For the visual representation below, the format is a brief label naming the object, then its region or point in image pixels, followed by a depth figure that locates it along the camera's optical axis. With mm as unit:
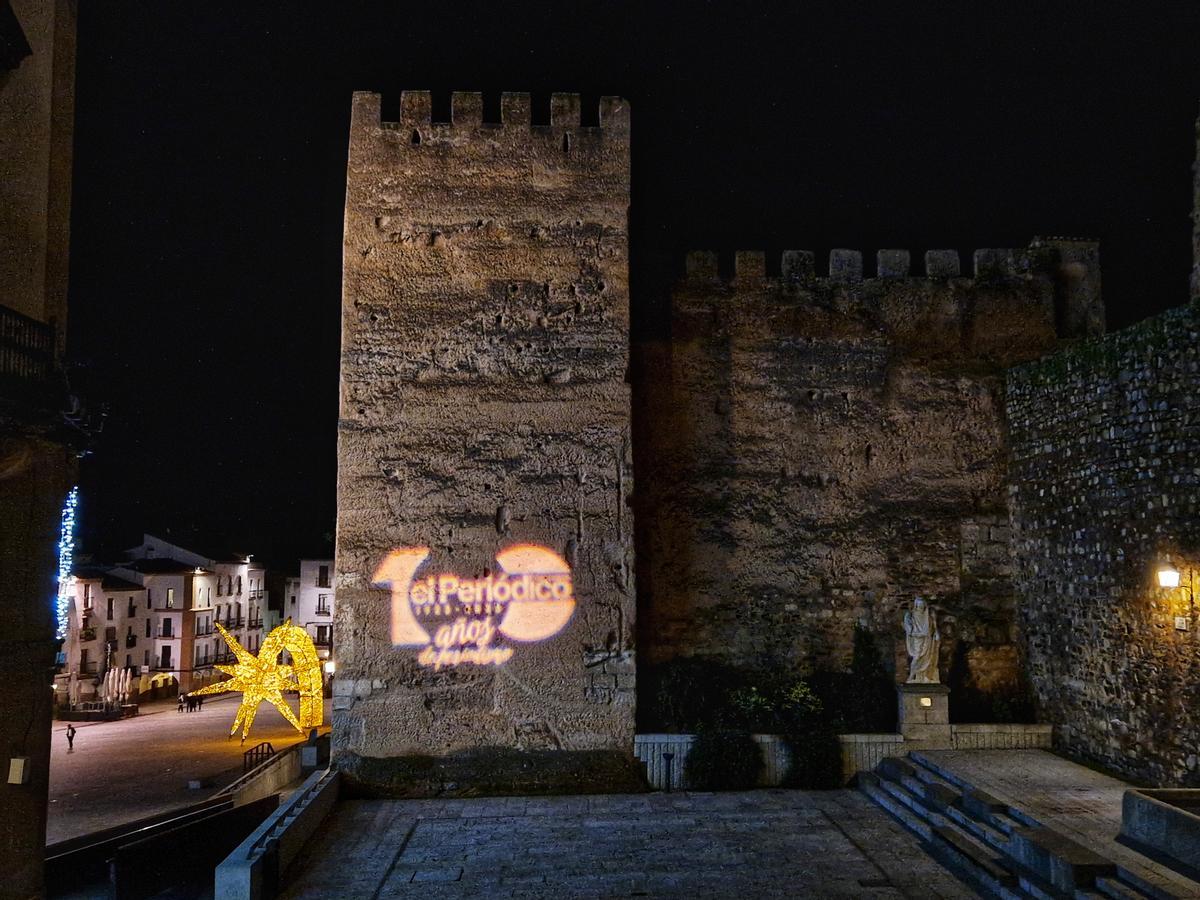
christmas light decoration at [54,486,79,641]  10430
